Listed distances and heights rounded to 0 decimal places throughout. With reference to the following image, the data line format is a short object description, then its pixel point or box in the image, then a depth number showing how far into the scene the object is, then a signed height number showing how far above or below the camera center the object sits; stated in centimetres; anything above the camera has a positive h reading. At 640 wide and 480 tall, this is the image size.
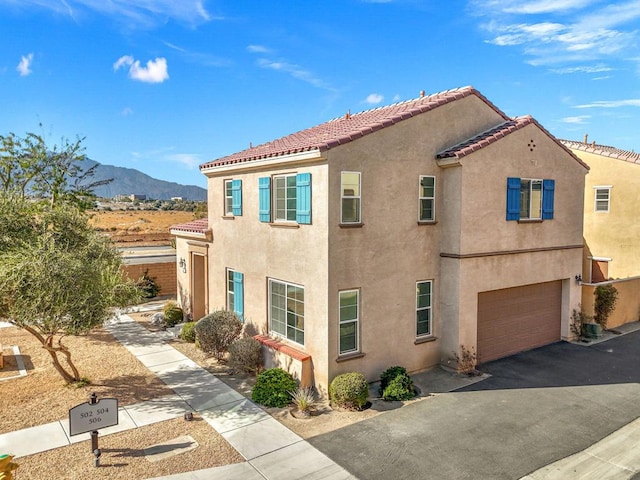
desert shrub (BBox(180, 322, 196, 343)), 1698 -472
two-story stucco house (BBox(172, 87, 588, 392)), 1203 -81
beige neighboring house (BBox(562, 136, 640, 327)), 2220 -22
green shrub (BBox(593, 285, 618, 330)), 1858 -389
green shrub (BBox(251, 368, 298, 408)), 1144 -471
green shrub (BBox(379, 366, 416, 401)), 1173 -474
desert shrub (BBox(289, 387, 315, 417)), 1099 -482
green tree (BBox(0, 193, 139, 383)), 1012 -148
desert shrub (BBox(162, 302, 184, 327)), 1931 -458
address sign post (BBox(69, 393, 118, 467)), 844 -405
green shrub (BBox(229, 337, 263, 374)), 1346 -444
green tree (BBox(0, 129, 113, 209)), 2053 +214
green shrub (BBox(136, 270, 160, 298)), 2491 -416
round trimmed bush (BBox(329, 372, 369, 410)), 1108 -458
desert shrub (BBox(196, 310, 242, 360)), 1462 -406
